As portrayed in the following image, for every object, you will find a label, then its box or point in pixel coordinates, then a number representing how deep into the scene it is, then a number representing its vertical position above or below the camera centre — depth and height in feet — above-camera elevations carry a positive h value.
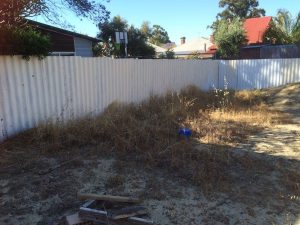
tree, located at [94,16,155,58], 66.51 +9.23
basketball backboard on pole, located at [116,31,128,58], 35.71 +5.23
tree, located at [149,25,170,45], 177.54 +26.97
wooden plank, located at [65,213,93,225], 7.70 -4.74
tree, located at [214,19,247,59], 57.12 +7.13
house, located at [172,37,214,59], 80.49 +8.45
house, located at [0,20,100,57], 34.69 +4.79
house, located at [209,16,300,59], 42.18 +4.83
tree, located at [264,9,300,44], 51.09 +8.50
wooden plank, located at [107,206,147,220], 7.90 -4.71
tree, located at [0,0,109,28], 12.76 +3.68
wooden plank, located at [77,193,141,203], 8.58 -4.51
